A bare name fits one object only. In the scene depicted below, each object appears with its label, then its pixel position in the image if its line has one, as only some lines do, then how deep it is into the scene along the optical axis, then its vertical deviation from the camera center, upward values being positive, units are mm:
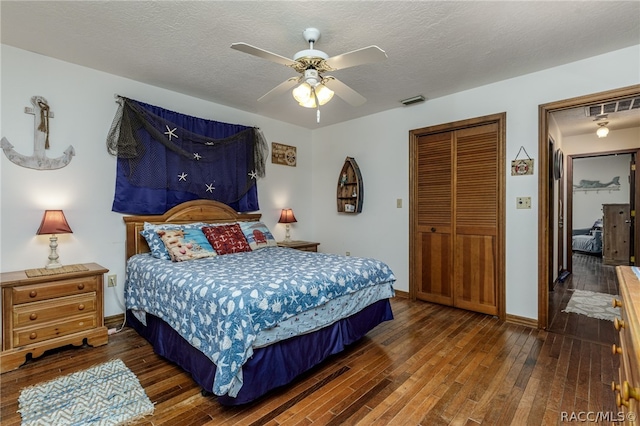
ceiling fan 1948 +1019
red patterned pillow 3256 -295
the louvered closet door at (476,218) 3395 -74
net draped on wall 3174 +644
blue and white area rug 1749 -1189
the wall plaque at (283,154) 4723 +933
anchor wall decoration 2689 +678
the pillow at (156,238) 2947 -264
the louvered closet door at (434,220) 3740 -104
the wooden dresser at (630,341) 792 -411
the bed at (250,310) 1789 -701
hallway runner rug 3406 -1158
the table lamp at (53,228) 2576 -132
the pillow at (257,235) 3637 -281
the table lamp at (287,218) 4637 -90
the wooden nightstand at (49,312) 2285 -810
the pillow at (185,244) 2891 -317
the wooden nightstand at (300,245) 4352 -481
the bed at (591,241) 7195 -717
